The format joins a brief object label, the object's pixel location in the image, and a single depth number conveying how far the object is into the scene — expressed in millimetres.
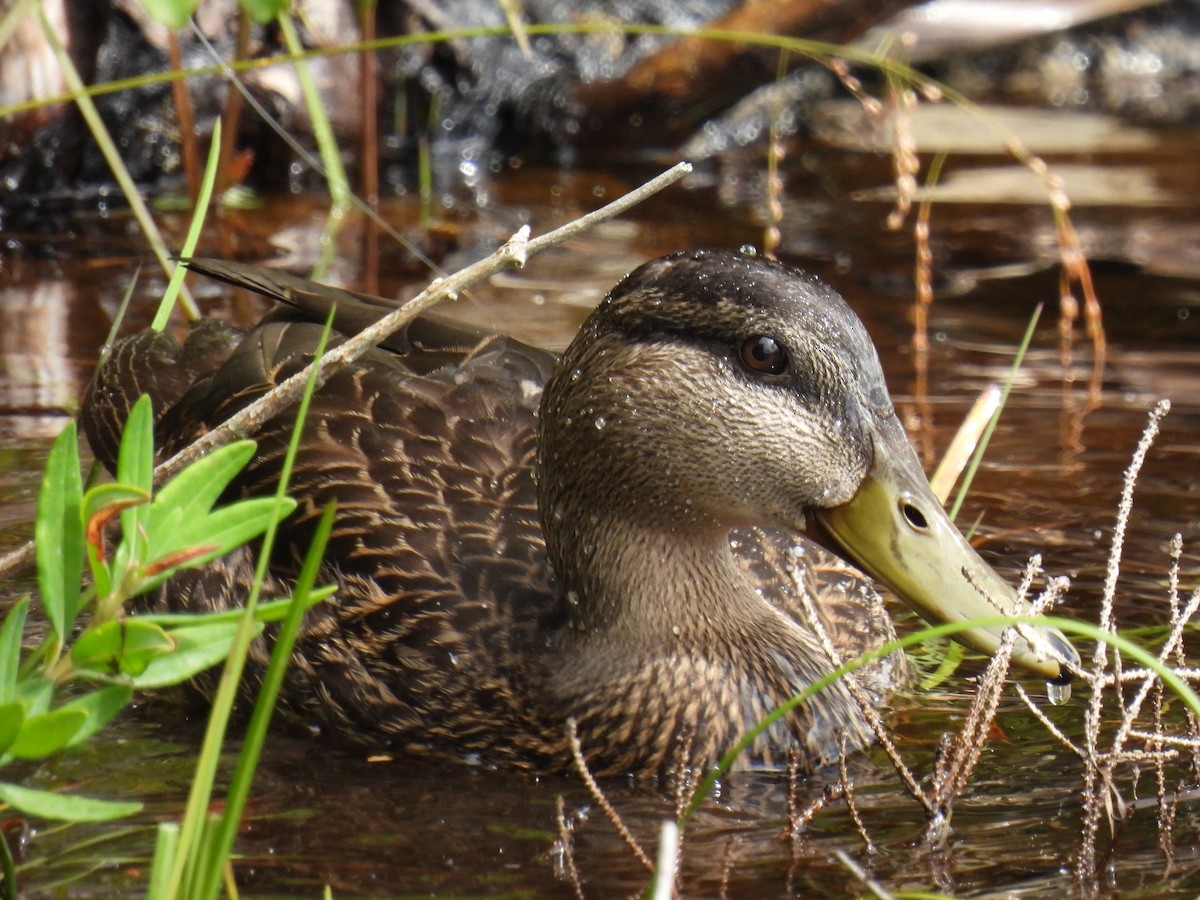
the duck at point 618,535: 7617
